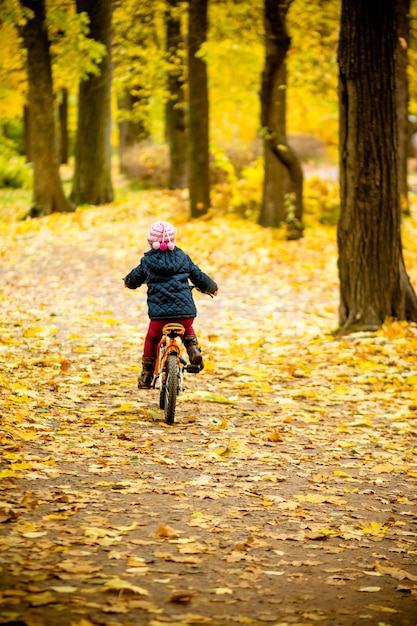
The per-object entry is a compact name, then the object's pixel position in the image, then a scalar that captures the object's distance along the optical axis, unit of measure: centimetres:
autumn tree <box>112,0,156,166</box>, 4547
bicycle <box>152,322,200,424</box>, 1416
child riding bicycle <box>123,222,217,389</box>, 1450
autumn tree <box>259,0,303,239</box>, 3372
